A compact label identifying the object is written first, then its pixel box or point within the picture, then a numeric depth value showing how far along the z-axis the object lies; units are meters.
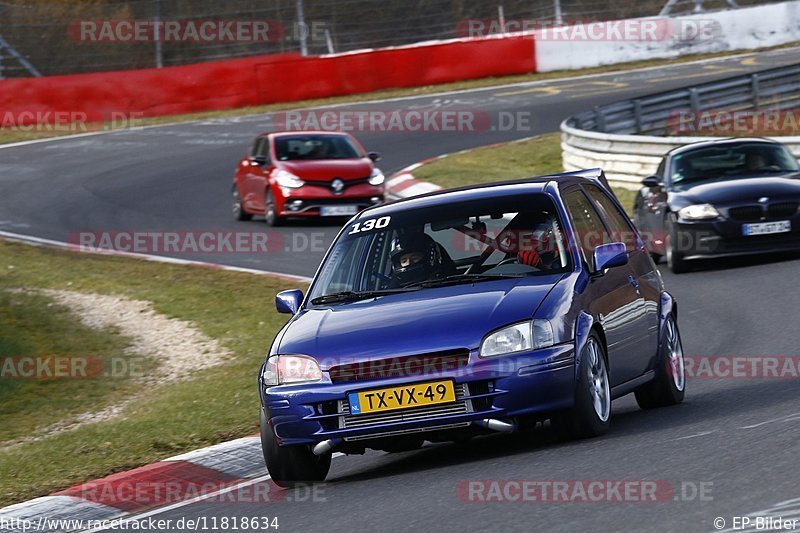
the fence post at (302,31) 36.72
